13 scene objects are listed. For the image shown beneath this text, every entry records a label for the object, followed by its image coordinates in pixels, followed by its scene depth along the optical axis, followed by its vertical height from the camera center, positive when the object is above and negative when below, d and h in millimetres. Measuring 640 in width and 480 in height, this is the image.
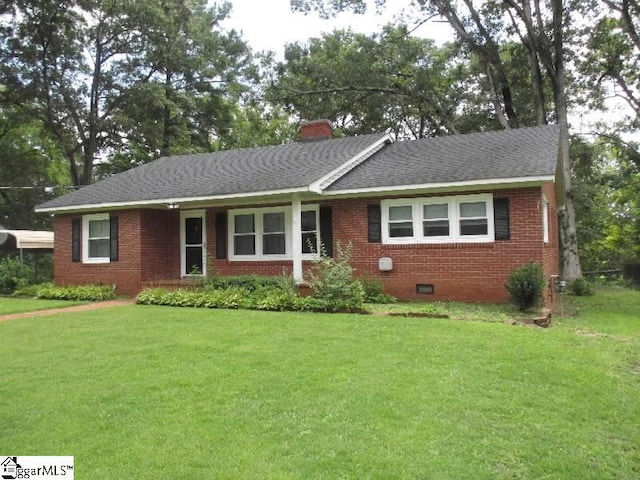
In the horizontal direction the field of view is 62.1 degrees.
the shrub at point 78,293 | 14656 -791
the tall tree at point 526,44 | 19531 +8921
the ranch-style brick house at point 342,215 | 11977 +1224
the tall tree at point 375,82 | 24672 +8647
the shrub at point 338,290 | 11078 -608
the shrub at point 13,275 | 17234 -333
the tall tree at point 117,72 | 25203 +10139
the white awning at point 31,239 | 20031 +1010
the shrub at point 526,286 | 10523 -545
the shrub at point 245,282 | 13000 -495
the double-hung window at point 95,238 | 15805 +815
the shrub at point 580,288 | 17141 -988
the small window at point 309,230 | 14297 +850
